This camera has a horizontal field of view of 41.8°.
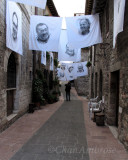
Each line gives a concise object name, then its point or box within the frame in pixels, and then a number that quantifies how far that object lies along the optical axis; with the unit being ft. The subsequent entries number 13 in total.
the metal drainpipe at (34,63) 33.18
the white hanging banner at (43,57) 34.12
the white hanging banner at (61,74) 51.85
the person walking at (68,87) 46.56
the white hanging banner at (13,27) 16.97
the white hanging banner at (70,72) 49.85
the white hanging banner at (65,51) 28.89
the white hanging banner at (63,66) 51.61
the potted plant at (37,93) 32.12
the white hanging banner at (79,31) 20.63
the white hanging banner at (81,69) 45.27
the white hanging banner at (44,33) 21.33
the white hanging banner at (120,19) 11.87
